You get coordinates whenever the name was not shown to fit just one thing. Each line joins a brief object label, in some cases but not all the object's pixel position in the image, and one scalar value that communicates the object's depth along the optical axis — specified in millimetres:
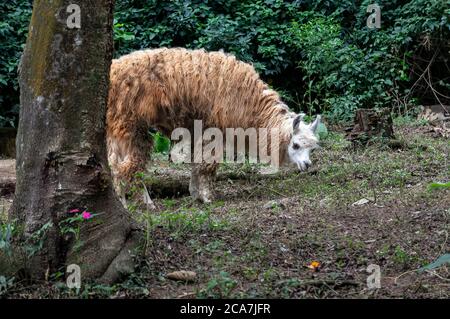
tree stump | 10070
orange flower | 4770
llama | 7891
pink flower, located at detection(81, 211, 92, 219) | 4242
